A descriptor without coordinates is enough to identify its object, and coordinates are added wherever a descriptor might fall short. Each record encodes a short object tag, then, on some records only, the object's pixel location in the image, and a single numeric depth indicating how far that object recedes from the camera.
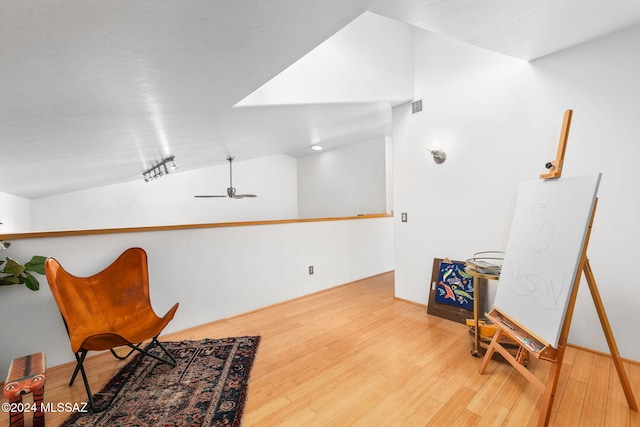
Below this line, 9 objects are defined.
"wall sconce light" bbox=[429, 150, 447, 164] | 3.10
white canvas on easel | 1.51
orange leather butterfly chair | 1.80
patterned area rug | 1.66
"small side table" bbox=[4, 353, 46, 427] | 1.44
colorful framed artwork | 2.93
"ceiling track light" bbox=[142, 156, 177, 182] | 4.68
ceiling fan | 5.49
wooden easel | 1.44
